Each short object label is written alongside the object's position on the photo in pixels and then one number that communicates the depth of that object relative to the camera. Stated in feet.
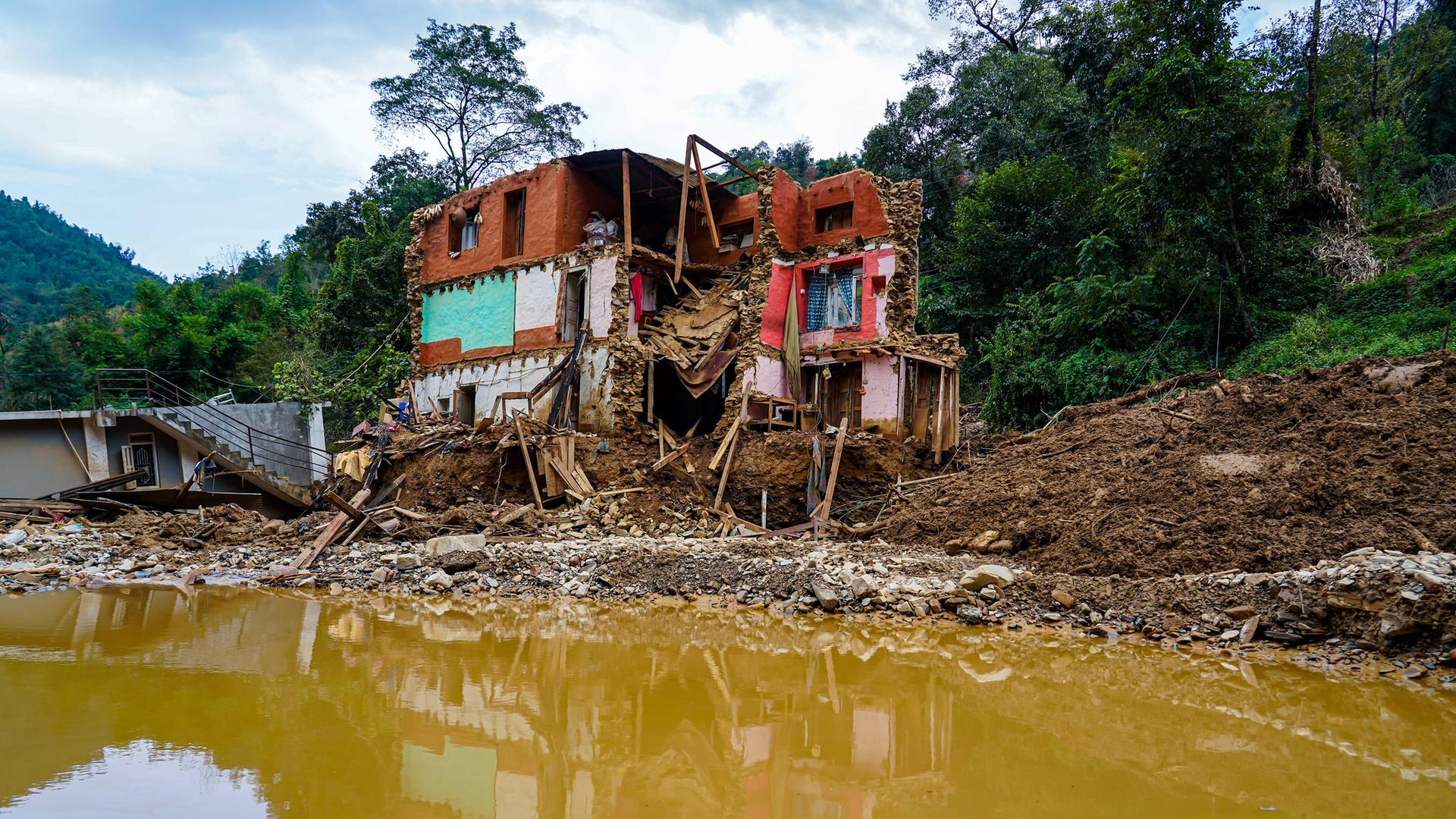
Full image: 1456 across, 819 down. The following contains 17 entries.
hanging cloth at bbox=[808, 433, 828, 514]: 53.98
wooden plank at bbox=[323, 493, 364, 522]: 49.67
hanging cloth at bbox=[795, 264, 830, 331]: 69.36
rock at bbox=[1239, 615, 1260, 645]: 27.04
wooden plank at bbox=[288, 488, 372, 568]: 44.88
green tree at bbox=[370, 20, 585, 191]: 119.14
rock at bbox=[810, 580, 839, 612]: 34.01
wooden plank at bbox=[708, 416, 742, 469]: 56.29
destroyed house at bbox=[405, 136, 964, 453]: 64.18
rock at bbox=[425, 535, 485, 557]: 44.27
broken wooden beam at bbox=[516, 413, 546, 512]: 53.67
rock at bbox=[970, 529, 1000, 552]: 40.57
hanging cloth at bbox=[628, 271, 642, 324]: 70.64
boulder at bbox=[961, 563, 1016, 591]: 33.60
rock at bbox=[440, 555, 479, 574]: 41.98
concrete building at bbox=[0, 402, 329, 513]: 67.36
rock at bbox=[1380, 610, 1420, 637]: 24.35
